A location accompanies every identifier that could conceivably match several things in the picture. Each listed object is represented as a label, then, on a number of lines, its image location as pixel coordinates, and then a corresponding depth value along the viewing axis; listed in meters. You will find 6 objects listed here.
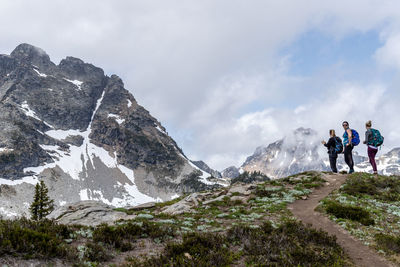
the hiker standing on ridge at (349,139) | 24.16
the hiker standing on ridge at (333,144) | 26.25
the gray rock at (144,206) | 24.15
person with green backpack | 21.97
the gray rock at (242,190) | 23.51
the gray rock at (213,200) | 20.63
